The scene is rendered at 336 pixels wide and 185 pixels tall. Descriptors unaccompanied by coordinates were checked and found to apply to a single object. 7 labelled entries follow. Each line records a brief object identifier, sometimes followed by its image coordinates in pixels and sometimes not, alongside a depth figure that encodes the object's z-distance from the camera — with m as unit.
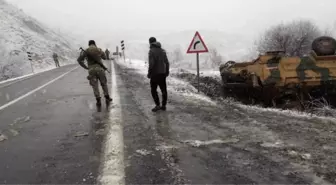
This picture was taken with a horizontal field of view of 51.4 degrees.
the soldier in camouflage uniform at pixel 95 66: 8.62
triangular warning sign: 11.07
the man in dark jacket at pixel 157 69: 7.45
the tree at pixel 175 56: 79.09
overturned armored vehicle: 9.14
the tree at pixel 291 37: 35.62
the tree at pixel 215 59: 50.81
